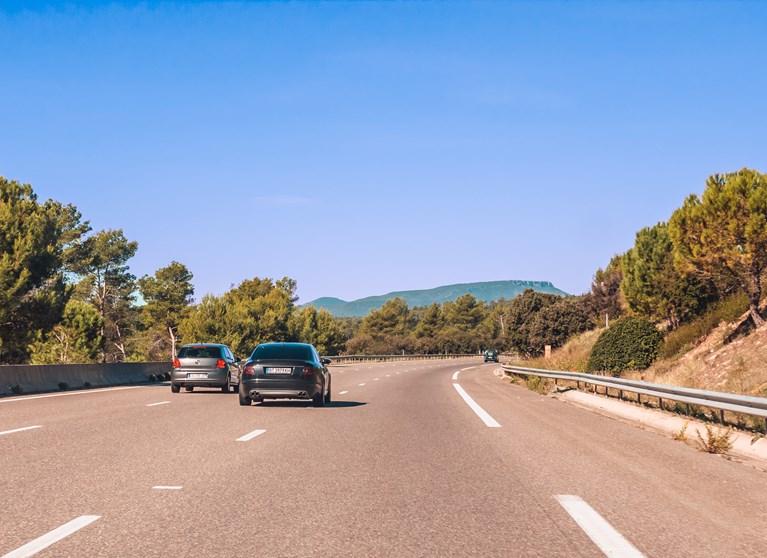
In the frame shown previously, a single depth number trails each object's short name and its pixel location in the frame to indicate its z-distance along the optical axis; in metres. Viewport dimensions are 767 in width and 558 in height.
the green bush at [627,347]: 37.12
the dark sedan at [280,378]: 19.92
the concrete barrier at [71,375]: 25.89
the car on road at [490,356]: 109.19
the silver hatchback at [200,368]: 26.77
